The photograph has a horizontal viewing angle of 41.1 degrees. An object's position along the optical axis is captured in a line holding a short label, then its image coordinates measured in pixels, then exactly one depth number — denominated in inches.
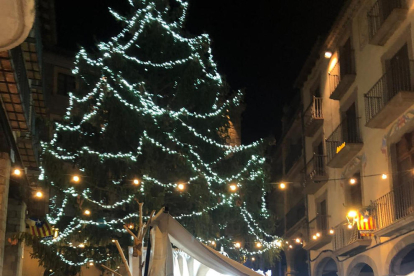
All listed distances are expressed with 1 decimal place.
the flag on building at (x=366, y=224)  641.6
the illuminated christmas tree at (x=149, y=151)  612.4
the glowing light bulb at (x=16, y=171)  525.1
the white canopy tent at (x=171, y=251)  194.7
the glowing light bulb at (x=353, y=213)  683.0
